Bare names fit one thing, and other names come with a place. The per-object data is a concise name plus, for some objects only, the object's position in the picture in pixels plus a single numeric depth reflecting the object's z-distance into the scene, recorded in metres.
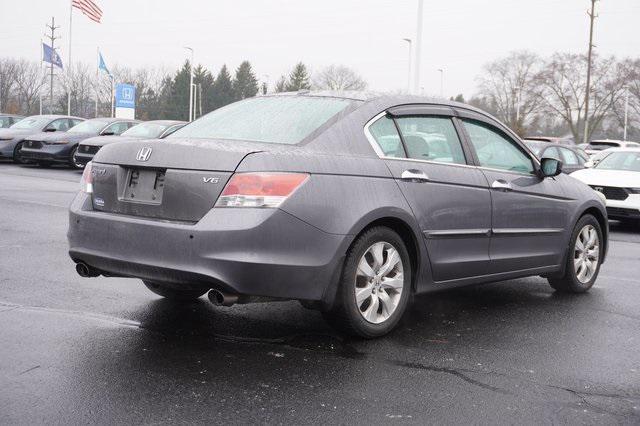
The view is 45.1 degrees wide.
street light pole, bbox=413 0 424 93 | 32.28
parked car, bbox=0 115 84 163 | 22.77
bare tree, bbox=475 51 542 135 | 82.69
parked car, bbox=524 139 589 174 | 17.16
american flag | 42.59
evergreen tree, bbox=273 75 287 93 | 106.61
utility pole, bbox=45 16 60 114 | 68.94
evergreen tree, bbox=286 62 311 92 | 107.00
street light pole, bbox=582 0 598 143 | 50.01
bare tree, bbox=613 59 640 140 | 72.62
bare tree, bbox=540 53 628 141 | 73.50
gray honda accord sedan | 4.16
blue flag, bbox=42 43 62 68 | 50.41
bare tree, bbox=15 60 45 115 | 81.62
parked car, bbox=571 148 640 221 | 12.69
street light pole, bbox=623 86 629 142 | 71.76
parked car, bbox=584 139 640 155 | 32.59
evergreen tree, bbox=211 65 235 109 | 109.12
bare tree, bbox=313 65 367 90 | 95.88
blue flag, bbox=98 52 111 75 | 52.59
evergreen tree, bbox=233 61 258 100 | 112.56
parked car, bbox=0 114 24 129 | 28.53
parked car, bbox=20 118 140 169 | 21.72
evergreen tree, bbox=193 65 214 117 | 107.88
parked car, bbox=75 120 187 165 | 20.58
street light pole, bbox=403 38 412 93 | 42.54
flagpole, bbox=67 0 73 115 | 58.56
